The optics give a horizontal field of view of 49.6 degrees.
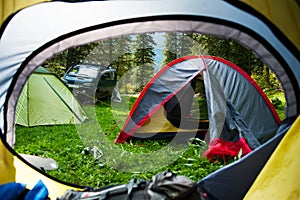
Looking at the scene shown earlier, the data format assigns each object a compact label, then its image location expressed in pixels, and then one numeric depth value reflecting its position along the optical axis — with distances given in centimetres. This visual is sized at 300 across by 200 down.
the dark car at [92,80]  512
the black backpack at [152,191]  115
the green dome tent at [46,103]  342
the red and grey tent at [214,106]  241
